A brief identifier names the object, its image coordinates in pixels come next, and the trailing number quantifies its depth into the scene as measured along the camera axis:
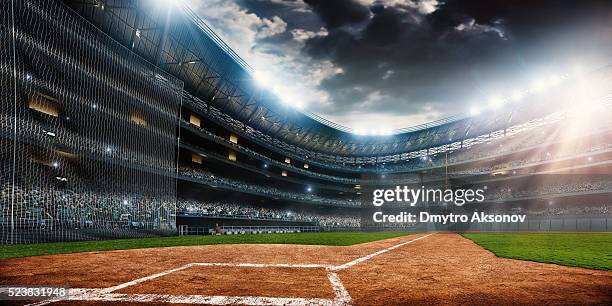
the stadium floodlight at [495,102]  52.87
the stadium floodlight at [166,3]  26.17
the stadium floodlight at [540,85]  46.88
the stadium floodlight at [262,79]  41.84
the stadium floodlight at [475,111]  56.06
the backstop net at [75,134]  16.05
